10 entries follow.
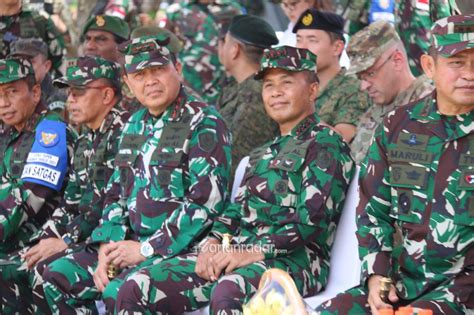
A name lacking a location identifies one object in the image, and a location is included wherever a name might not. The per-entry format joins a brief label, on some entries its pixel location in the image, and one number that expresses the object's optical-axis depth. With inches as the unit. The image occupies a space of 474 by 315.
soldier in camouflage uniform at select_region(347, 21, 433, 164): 513.0
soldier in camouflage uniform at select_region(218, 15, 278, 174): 577.9
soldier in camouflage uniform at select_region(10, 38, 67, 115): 657.0
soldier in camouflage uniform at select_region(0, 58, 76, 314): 568.4
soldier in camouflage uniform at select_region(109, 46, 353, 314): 443.2
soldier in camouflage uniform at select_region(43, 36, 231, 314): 481.1
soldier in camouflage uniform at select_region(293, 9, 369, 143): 542.6
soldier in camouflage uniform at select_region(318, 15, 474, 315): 371.9
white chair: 448.8
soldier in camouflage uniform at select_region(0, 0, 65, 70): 707.4
